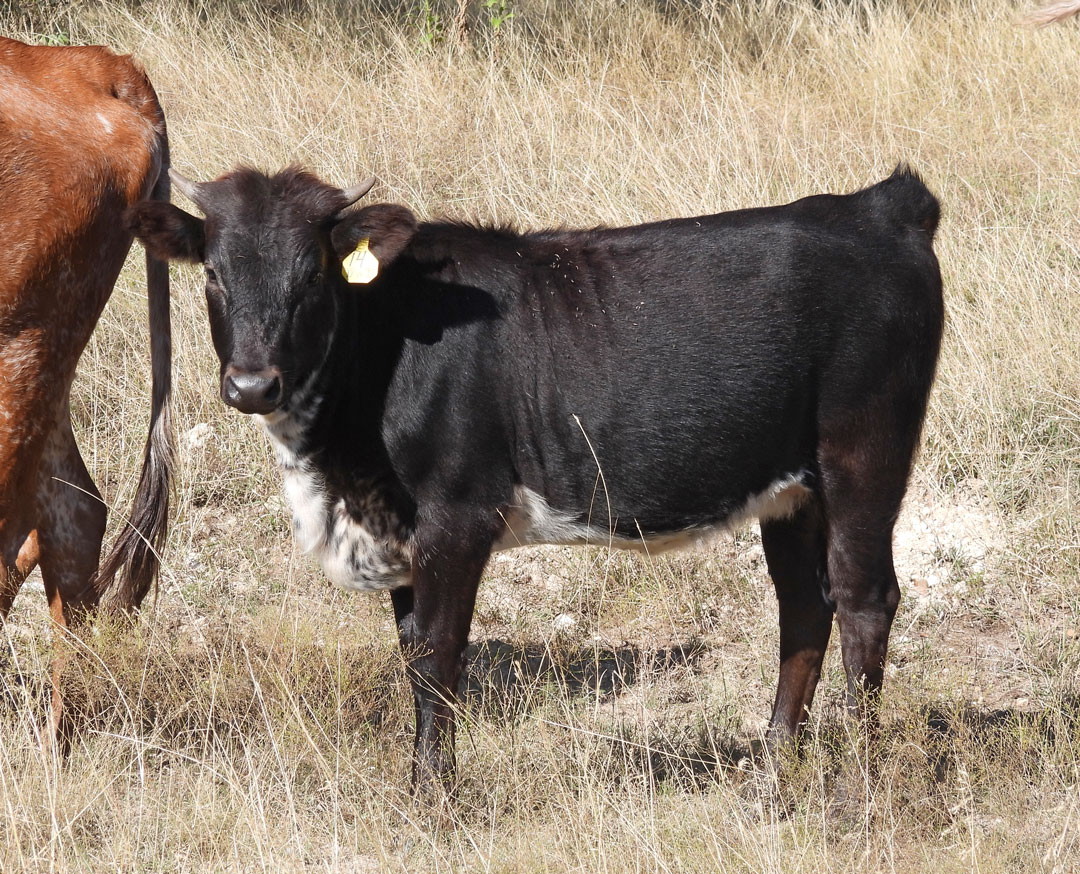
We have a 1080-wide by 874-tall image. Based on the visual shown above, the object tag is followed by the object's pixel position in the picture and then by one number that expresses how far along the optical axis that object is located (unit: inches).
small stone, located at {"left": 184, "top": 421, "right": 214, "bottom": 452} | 490.0
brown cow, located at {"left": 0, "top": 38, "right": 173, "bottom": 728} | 348.2
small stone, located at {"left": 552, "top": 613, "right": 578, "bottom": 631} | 427.8
